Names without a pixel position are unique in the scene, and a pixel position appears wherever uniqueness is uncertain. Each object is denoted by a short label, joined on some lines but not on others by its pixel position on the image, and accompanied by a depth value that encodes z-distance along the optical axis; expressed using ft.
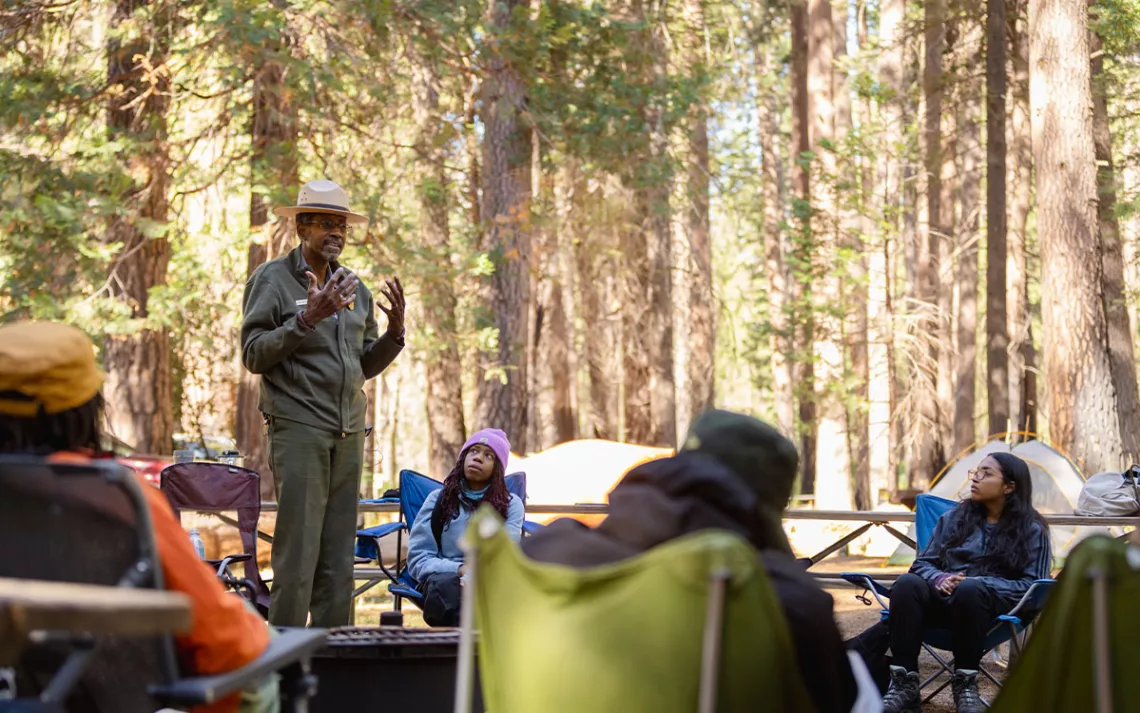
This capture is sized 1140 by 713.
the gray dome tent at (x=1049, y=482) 38.14
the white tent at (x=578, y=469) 40.32
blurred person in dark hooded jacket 8.10
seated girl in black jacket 17.84
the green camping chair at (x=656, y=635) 7.26
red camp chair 22.59
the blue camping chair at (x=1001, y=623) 17.92
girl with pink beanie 19.15
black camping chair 7.79
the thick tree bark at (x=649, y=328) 65.26
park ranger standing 16.65
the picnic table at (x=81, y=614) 6.09
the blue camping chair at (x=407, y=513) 22.65
